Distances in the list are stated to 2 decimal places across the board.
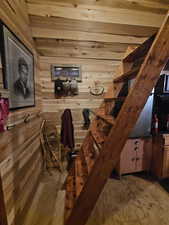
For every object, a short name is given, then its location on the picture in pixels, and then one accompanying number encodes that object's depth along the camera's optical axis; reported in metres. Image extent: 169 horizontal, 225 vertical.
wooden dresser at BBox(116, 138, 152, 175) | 2.13
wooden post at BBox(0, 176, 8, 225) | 0.79
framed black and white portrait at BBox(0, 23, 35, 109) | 1.05
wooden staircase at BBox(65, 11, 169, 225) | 0.77
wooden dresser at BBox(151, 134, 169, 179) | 1.97
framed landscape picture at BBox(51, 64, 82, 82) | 2.36
